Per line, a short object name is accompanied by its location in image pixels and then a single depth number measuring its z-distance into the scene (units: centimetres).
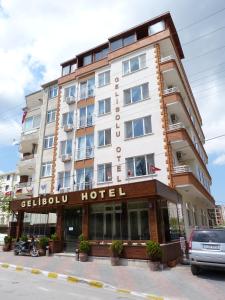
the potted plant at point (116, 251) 1617
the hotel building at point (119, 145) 1980
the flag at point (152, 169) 1984
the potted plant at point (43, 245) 2044
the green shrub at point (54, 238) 2039
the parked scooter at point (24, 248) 2050
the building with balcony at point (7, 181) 5729
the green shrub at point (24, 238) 2133
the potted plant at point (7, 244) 2352
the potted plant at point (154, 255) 1445
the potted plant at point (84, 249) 1764
